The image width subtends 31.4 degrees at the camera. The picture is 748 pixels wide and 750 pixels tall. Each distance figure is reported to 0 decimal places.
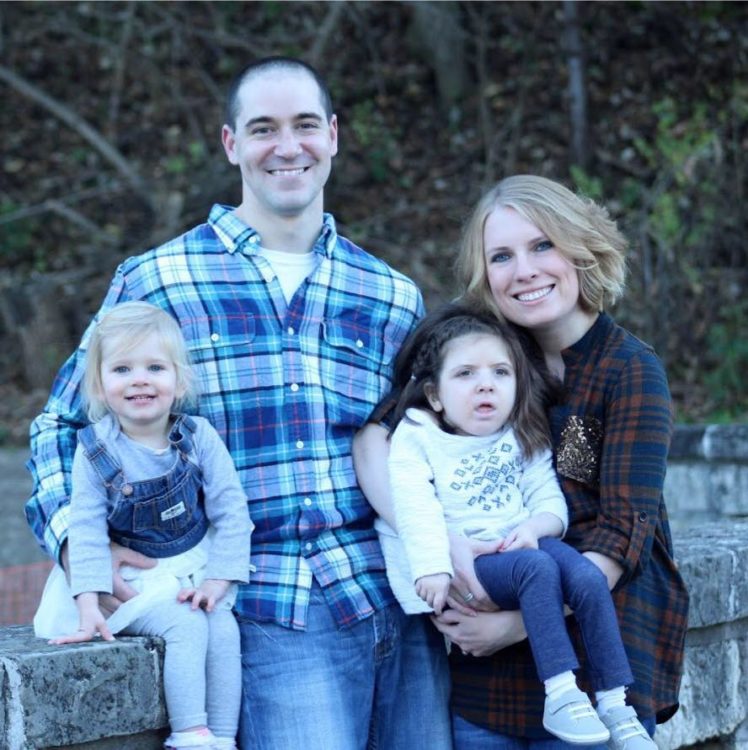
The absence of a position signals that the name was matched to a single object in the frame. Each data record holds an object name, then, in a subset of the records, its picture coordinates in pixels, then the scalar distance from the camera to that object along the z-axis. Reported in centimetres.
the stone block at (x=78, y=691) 280
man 326
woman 324
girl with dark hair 308
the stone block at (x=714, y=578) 389
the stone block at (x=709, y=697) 397
